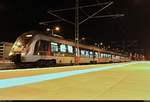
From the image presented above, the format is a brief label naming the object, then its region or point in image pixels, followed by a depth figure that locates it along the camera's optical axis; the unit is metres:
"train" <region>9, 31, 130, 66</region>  11.71
